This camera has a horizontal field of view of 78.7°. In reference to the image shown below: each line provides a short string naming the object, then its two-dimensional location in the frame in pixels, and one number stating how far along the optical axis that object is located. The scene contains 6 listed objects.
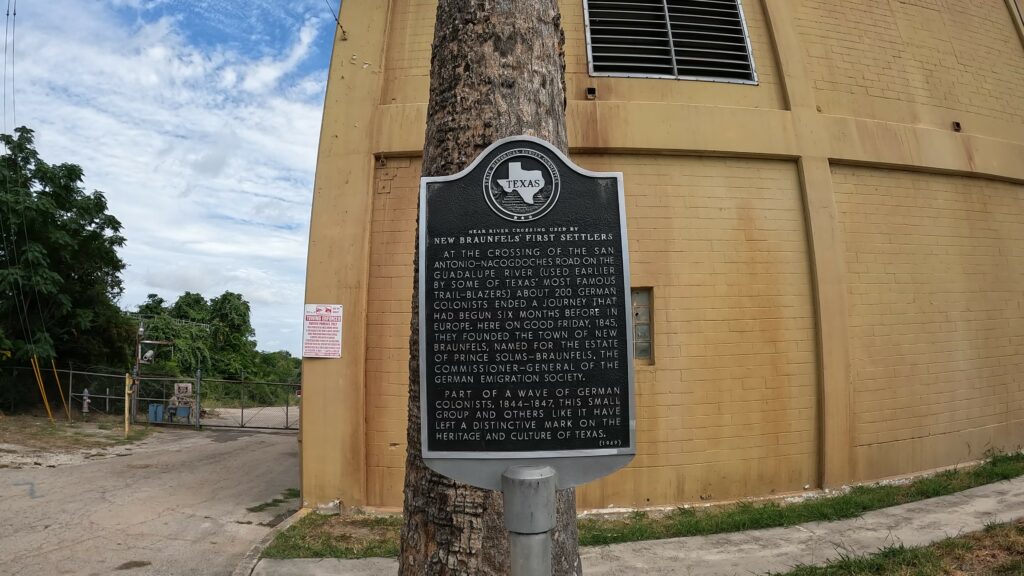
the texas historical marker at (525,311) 2.56
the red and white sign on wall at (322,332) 7.04
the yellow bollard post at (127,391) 14.58
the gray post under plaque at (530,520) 2.32
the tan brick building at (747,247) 7.04
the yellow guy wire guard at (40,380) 16.78
